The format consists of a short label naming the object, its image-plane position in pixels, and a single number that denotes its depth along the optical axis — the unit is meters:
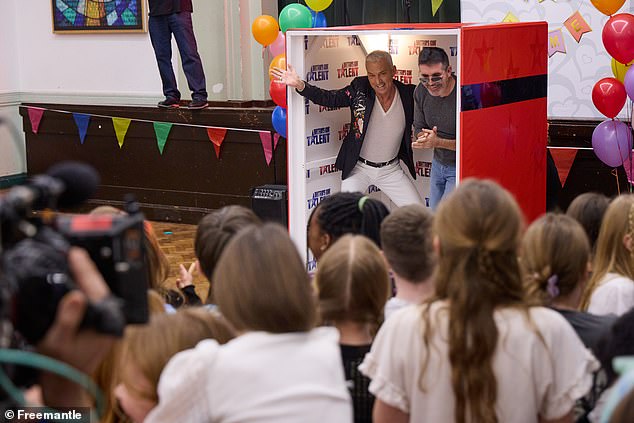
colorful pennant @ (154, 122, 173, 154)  7.69
